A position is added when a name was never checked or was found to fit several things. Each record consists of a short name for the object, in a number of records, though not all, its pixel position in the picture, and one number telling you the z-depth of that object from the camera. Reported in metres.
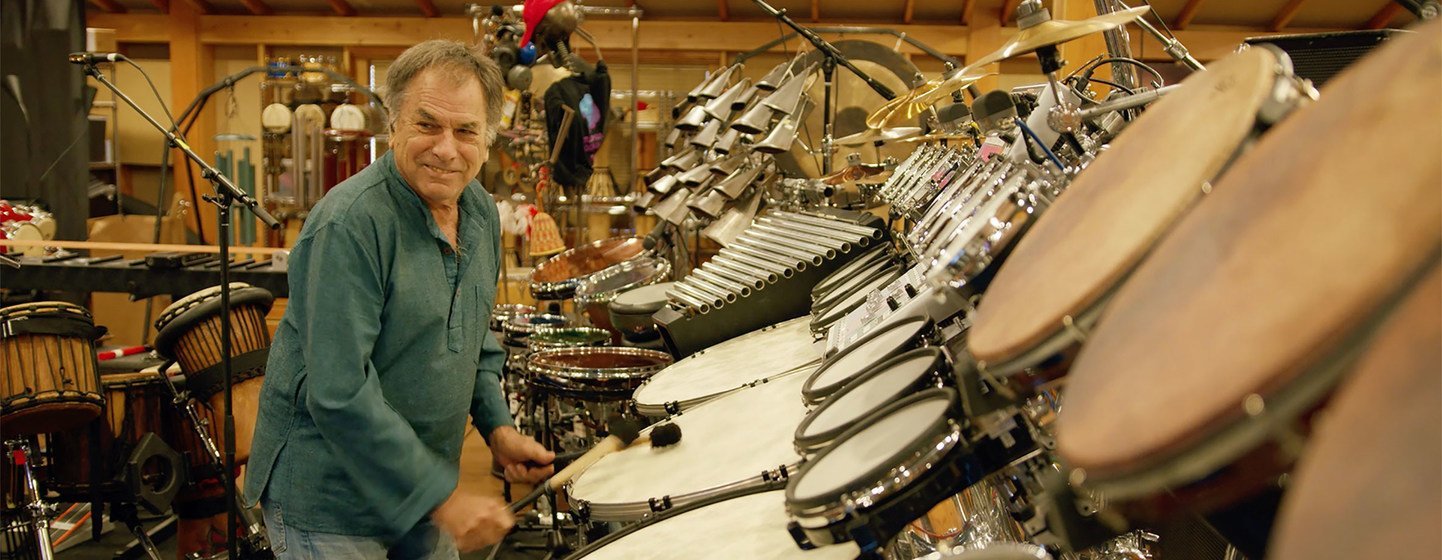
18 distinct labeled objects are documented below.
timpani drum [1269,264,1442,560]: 0.51
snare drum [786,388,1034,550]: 1.09
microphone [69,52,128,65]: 3.14
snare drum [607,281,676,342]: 4.36
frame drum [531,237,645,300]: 5.95
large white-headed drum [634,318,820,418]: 2.70
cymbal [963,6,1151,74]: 1.62
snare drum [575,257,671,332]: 5.07
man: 1.81
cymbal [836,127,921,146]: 3.71
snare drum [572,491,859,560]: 1.59
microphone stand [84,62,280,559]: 2.85
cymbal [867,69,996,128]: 2.20
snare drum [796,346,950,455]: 1.34
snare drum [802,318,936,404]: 1.56
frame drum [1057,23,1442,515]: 0.59
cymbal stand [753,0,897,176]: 4.35
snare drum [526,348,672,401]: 3.50
